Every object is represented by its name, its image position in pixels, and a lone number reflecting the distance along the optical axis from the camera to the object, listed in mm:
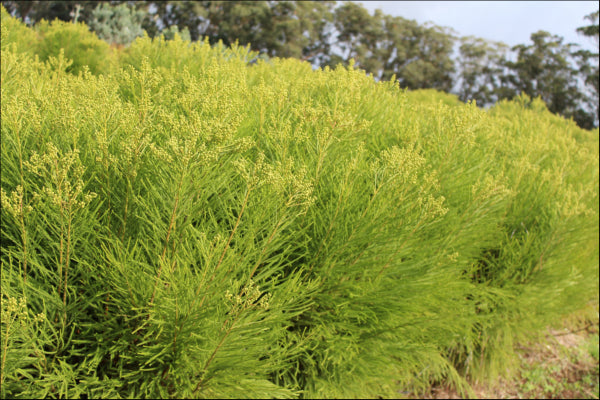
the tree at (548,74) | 35188
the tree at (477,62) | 43000
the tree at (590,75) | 33031
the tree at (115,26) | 14883
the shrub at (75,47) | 4869
